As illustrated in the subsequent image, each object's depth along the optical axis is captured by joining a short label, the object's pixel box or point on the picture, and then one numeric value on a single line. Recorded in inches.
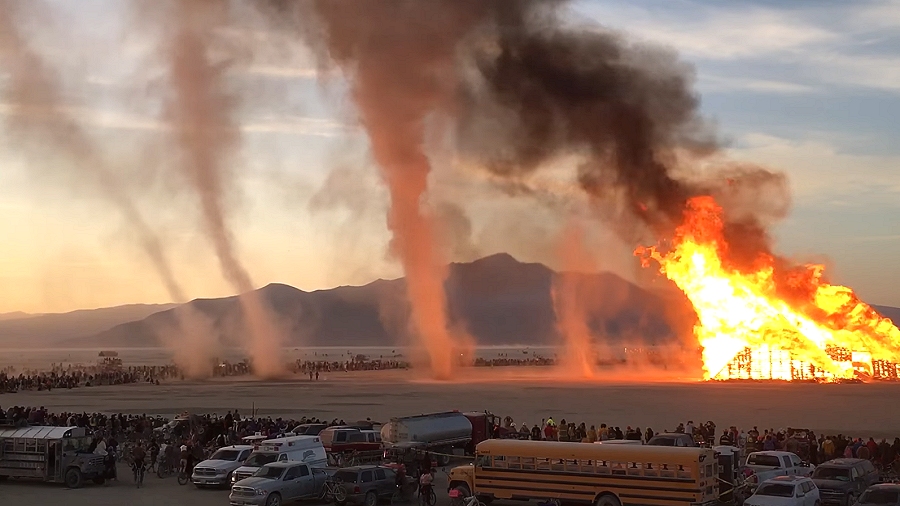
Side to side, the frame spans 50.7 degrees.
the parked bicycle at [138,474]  1172.7
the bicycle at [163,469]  1263.5
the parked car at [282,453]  1069.6
